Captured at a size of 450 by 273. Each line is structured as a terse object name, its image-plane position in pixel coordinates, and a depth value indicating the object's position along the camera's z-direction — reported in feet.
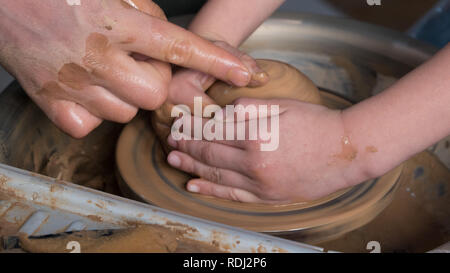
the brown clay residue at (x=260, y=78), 2.81
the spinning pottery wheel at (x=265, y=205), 2.68
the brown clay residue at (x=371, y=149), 2.50
